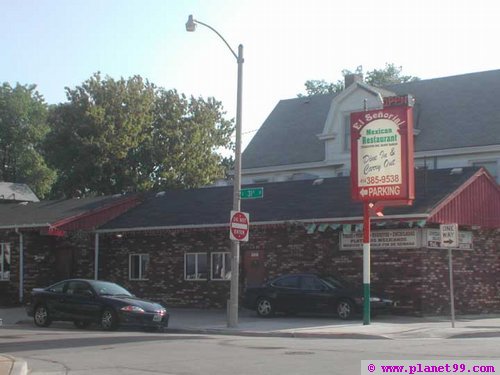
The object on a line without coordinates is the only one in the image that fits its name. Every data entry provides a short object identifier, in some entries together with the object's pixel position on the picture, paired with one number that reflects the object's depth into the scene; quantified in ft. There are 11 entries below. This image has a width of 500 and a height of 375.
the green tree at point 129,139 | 169.68
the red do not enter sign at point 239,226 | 70.95
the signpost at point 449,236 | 69.15
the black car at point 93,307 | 68.74
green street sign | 71.56
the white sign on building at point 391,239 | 82.94
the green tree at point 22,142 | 228.63
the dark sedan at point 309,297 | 78.33
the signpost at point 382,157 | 73.56
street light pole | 71.10
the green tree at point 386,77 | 212.84
